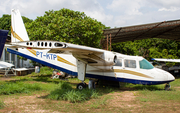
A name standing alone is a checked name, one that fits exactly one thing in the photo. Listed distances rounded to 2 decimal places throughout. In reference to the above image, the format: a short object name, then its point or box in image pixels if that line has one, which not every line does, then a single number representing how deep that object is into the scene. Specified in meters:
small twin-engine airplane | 8.43
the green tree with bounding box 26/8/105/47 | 13.53
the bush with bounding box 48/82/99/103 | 6.88
